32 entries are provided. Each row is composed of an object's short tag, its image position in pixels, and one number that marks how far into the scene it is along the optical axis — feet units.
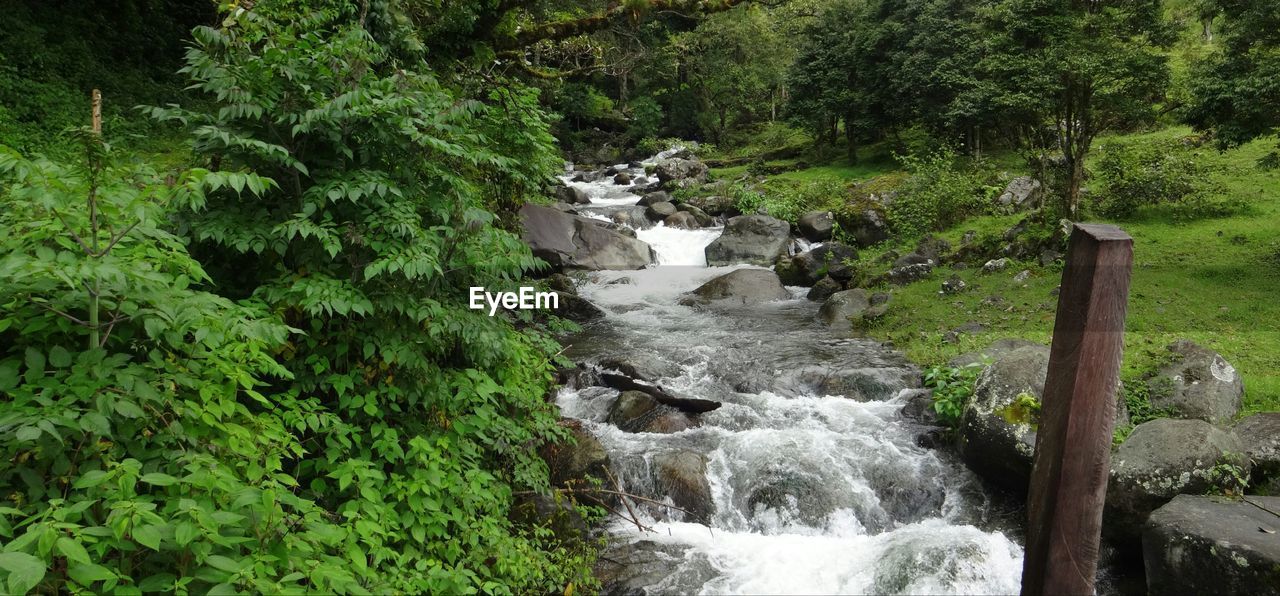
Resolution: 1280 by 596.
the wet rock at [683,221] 77.77
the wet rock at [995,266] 48.57
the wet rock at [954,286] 46.94
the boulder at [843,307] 47.47
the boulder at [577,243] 58.90
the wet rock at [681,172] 100.33
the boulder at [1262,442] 21.76
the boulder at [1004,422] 24.95
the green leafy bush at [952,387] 29.17
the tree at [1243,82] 34.73
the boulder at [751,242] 66.03
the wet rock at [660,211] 80.28
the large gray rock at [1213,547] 16.97
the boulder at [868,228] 62.95
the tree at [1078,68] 46.34
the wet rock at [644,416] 30.45
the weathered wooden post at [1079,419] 10.07
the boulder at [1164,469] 21.21
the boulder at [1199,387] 25.36
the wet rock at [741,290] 54.95
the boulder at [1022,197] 60.59
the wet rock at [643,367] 36.22
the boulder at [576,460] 24.86
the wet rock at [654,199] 86.69
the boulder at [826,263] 56.90
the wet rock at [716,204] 82.89
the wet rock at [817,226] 68.03
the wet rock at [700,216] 78.74
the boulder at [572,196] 88.54
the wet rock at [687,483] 25.45
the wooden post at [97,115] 13.14
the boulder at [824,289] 54.60
